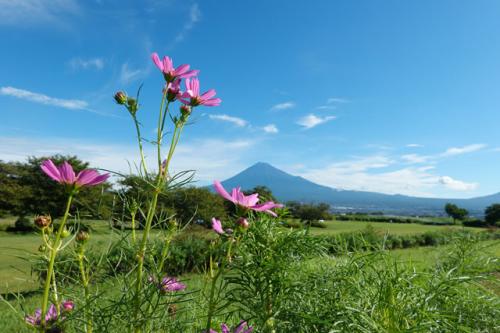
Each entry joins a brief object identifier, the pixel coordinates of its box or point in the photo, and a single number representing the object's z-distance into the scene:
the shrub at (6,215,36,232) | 22.07
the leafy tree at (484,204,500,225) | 34.58
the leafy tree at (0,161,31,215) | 23.59
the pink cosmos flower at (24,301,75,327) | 0.71
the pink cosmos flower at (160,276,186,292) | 0.93
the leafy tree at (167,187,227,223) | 22.08
